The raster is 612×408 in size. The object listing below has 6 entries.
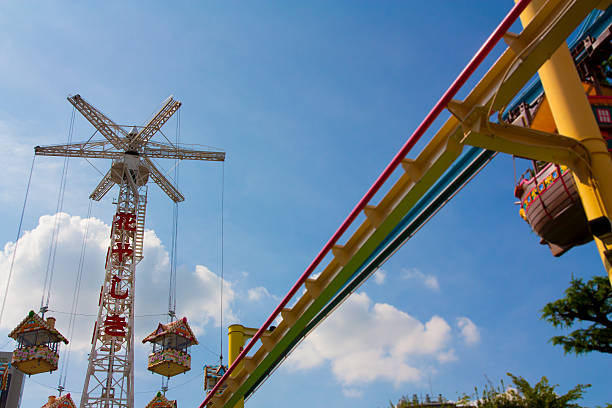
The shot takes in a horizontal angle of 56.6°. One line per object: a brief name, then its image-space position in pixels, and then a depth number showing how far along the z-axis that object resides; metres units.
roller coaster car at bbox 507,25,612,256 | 10.63
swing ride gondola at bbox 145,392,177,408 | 32.16
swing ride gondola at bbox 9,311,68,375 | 30.12
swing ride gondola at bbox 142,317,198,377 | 32.22
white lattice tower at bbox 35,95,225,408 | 33.44
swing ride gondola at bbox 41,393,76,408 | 29.64
